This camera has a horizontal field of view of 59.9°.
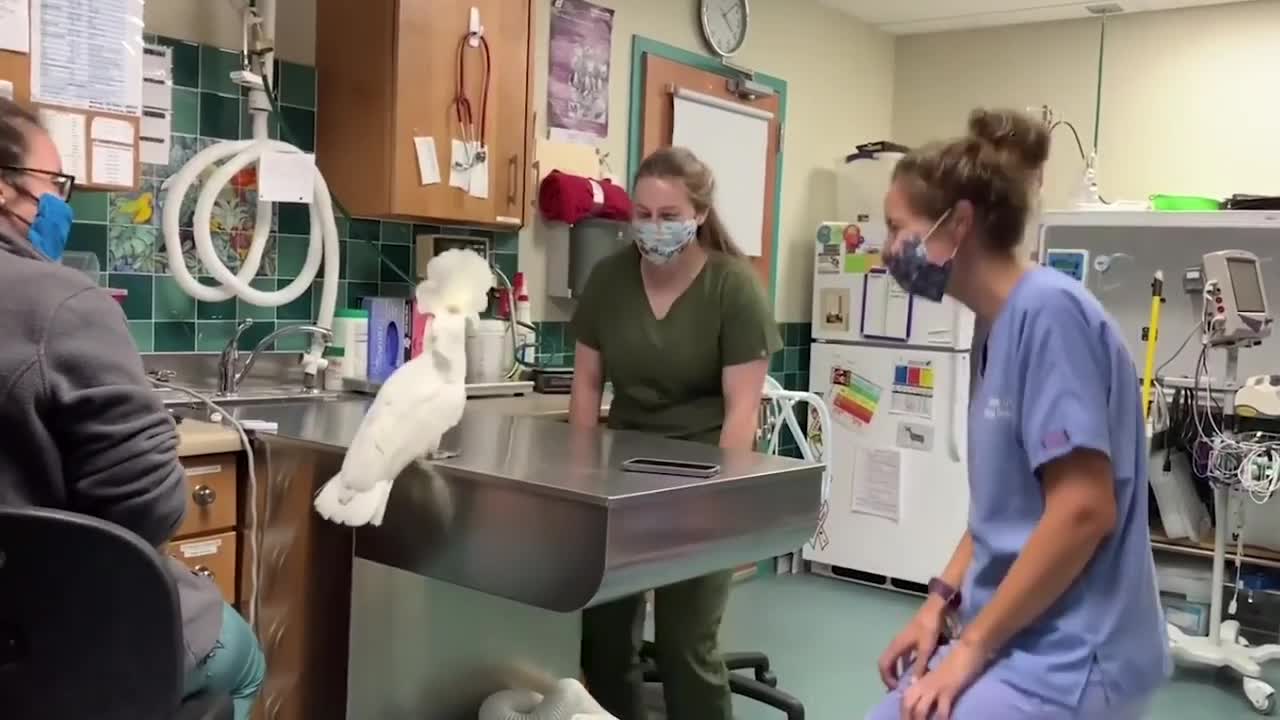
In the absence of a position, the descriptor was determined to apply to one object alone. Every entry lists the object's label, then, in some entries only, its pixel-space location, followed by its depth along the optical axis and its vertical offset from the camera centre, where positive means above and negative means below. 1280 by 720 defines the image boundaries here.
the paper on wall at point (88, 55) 2.05 +0.41
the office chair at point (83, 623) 1.04 -0.34
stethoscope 2.88 +0.45
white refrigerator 4.30 -0.42
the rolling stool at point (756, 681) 2.91 -1.04
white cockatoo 1.65 -0.18
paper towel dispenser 3.49 +0.13
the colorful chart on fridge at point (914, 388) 4.34 -0.32
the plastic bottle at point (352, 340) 2.85 -0.15
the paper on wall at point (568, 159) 3.48 +0.42
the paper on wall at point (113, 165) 2.15 +0.21
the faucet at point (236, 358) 2.61 -0.19
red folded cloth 3.41 +0.29
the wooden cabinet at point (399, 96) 2.73 +0.48
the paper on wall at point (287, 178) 2.64 +0.24
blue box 2.97 -0.14
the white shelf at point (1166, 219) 3.86 +0.36
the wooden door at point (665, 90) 3.96 +0.77
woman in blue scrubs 1.32 -0.21
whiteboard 4.15 +0.57
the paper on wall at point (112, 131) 2.14 +0.27
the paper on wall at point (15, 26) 1.99 +0.43
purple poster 3.57 +0.72
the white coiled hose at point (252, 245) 2.52 +0.08
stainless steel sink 2.32 -0.28
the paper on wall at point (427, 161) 2.80 +0.31
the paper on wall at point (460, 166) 2.89 +0.32
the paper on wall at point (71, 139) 2.07 +0.25
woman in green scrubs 2.32 -0.13
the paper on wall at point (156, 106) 2.53 +0.38
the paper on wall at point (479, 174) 2.95 +0.30
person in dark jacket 1.13 -0.15
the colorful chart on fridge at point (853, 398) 4.51 -0.38
